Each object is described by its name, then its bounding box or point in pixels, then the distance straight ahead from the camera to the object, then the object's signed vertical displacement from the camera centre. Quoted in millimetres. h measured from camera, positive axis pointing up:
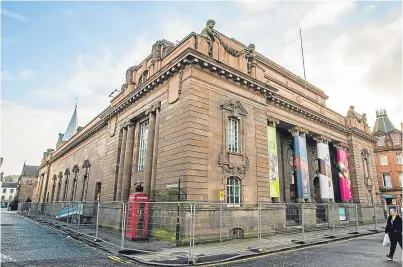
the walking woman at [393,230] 8703 -1116
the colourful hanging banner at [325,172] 23297 +2229
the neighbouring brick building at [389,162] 42900 +6046
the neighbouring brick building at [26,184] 77750 +2190
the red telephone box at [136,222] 12023 -1368
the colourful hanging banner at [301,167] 20733 +2371
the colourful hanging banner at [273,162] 17662 +2353
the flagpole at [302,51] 25881 +14450
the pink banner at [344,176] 25578 +2054
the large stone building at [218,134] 14281 +4522
